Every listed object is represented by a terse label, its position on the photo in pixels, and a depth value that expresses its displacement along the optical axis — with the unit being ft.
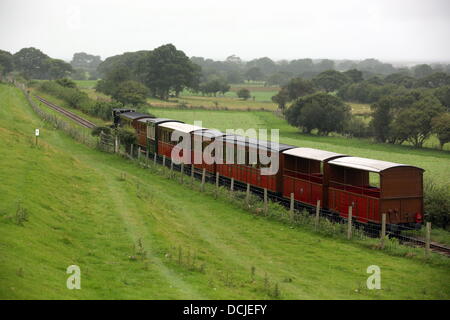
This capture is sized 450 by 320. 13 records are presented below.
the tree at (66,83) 303.35
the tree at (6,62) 438.65
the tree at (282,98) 337.31
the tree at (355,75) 425.69
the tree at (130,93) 251.39
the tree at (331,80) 409.28
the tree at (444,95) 260.01
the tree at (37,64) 498.61
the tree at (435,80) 369.30
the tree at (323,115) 240.32
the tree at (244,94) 428.97
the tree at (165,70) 360.69
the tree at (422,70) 600.80
